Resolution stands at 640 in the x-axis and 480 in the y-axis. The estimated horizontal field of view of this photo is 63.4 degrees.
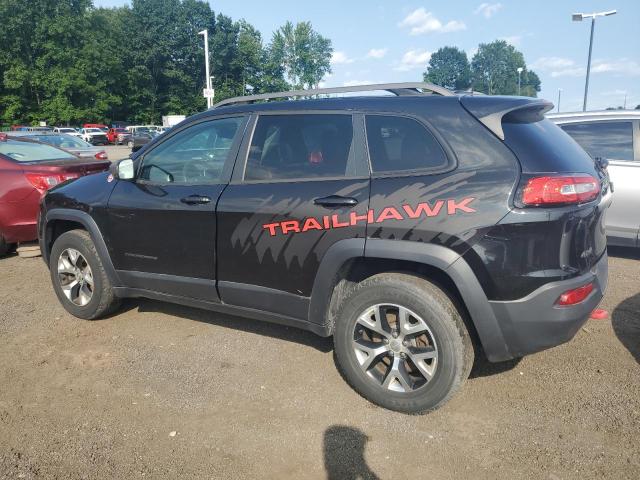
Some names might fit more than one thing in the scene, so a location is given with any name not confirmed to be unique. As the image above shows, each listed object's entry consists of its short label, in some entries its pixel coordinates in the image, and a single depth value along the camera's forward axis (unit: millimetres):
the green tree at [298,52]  73688
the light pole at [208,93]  22512
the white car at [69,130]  41406
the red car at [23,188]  6316
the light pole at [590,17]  20219
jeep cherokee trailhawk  2645
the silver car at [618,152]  5570
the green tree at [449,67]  104125
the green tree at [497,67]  105812
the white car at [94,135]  42219
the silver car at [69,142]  12523
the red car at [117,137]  43000
